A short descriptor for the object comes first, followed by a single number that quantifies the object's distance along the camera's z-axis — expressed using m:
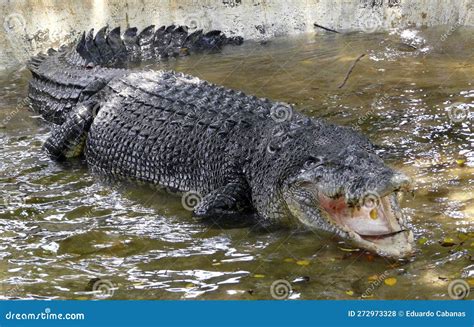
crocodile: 3.82
